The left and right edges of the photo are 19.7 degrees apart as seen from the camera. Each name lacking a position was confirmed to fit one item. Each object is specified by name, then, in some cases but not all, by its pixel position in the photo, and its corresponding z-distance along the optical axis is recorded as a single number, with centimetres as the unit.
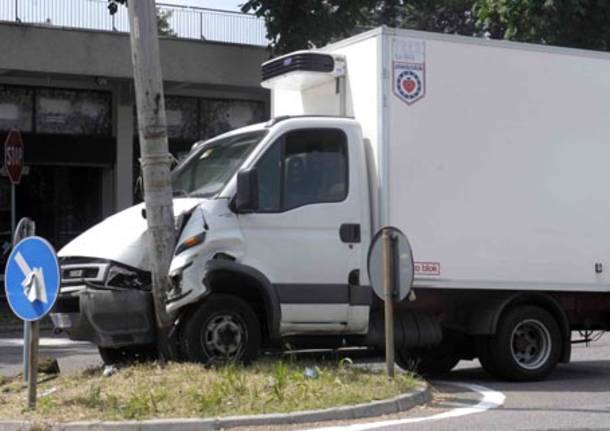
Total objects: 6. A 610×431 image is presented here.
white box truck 1685
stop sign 3252
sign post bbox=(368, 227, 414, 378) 1607
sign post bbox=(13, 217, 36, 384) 1517
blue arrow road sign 1393
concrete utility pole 1659
